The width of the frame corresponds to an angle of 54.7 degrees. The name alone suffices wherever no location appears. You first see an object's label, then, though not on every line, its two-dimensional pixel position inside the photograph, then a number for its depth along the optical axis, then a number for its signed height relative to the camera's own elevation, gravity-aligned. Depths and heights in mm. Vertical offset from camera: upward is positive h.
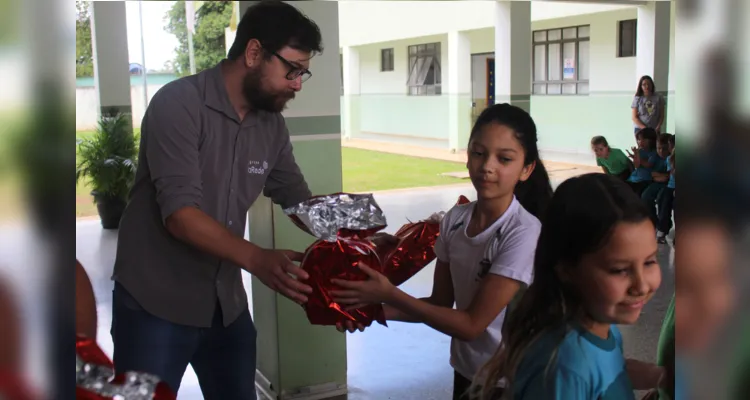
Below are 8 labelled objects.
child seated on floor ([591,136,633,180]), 5330 -386
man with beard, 1565 -192
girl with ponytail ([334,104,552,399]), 1394 -296
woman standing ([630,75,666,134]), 6938 +2
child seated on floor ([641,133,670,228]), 4819 -466
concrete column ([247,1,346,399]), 2807 -491
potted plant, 3955 -308
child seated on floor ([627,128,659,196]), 5609 -367
